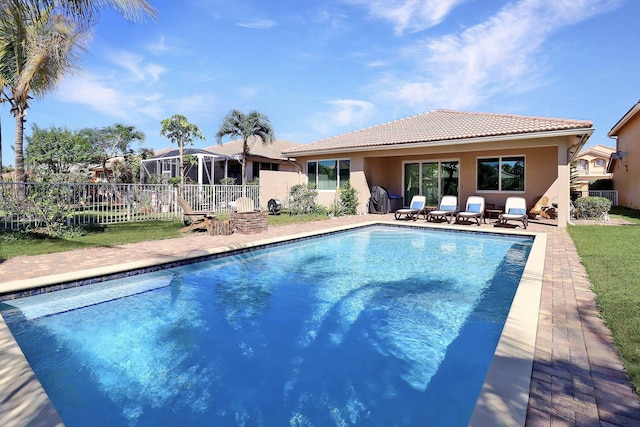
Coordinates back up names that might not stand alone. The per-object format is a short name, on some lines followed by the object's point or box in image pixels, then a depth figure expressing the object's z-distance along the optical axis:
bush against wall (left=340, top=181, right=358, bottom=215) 17.17
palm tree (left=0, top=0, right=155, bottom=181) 11.34
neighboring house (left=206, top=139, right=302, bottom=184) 27.05
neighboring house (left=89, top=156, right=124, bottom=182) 28.08
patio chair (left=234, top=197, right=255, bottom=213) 11.78
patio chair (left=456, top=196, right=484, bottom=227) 13.19
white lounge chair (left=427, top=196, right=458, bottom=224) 13.95
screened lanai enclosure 21.91
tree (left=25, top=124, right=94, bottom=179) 26.09
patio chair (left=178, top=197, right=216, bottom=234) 11.18
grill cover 16.98
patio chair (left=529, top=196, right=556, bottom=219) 13.95
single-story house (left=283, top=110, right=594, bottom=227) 12.48
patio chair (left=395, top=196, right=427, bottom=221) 14.77
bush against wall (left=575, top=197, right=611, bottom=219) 14.15
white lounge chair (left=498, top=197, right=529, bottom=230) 12.30
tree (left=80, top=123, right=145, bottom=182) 32.66
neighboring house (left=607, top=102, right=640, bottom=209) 20.02
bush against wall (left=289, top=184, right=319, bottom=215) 16.78
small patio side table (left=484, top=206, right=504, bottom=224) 14.36
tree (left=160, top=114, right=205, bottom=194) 16.80
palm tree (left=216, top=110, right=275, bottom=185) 23.06
